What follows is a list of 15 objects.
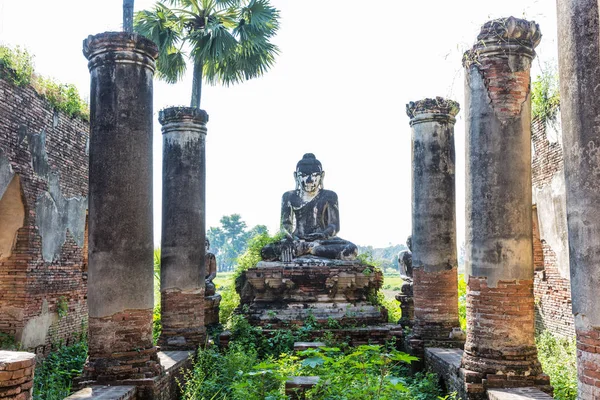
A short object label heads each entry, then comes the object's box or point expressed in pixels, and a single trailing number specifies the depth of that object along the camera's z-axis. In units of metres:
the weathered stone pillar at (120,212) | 6.45
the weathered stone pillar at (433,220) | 9.76
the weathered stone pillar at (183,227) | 9.73
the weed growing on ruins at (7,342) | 9.80
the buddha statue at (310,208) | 12.94
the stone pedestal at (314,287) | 11.09
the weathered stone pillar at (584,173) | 4.06
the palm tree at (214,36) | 14.48
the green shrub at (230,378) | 6.25
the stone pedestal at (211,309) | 11.29
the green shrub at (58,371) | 7.80
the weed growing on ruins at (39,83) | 9.83
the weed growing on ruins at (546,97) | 11.09
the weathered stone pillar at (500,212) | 6.34
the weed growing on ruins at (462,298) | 13.95
